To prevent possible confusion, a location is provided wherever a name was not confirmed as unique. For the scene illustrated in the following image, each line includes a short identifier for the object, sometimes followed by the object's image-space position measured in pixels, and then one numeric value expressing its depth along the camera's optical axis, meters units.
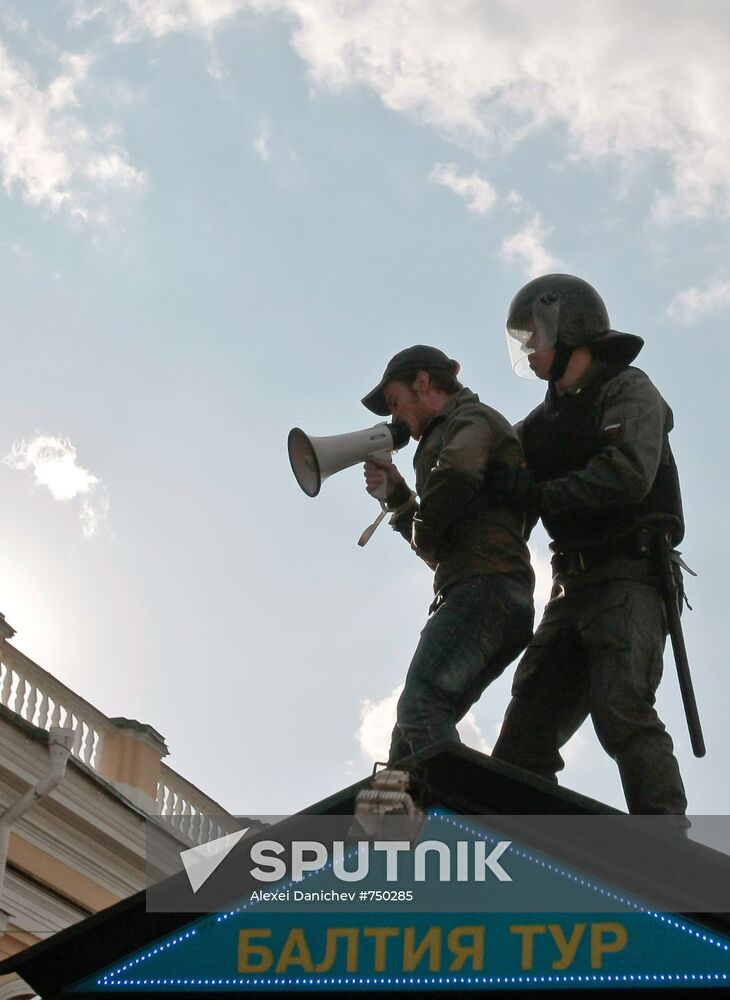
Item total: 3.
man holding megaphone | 5.25
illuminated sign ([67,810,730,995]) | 4.17
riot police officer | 5.25
